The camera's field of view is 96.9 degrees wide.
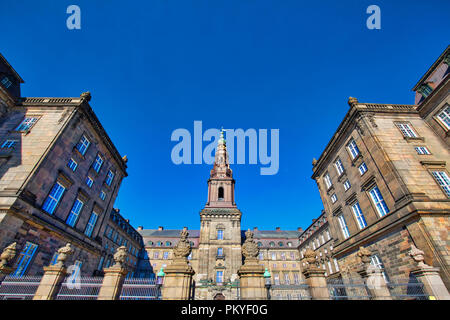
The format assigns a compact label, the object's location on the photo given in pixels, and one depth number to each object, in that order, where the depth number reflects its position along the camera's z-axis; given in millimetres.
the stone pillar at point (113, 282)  8367
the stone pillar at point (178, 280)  8344
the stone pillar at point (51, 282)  8852
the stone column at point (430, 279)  9133
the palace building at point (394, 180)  12305
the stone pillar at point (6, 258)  9789
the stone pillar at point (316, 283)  8867
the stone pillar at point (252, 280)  8492
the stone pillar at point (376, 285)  8896
